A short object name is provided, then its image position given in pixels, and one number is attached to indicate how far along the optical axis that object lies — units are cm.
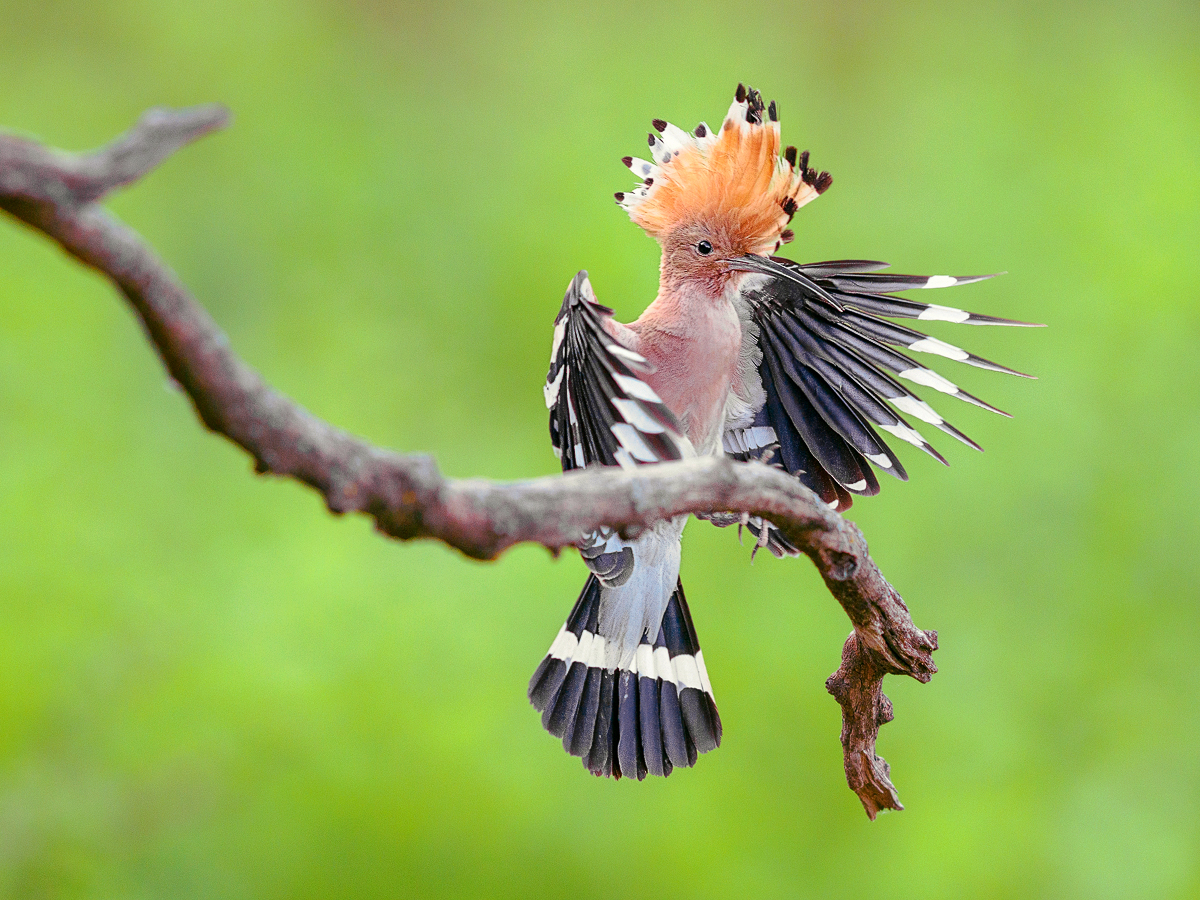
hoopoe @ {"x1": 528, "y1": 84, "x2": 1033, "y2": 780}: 685
